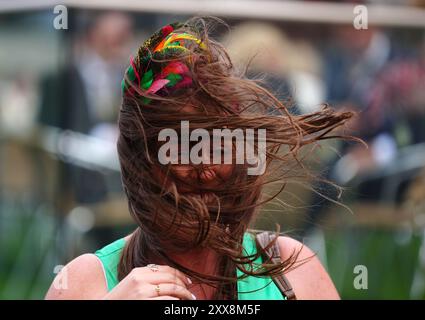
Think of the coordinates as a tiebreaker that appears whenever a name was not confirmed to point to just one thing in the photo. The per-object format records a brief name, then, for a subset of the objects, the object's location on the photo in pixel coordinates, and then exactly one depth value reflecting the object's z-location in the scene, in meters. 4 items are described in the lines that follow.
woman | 4.32
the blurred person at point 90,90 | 12.15
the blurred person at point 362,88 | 12.69
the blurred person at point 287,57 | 12.41
